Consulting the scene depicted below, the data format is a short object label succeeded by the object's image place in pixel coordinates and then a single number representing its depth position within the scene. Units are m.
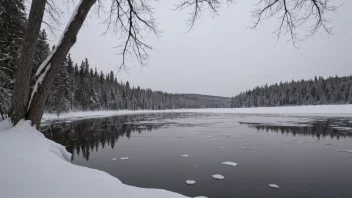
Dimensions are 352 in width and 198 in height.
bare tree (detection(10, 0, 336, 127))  3.87
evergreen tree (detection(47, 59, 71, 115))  22.36
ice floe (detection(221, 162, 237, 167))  7.36
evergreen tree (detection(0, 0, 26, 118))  10.00
